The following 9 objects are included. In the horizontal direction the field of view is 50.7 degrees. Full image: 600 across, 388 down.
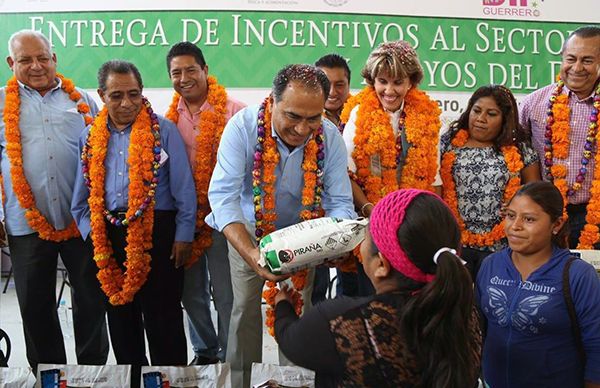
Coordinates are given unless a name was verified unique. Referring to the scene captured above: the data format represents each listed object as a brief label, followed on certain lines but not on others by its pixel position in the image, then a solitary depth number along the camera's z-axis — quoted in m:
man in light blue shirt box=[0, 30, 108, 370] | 3.15
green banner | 5.34
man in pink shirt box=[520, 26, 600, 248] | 3.26
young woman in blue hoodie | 2.25
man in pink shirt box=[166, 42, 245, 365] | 3.33
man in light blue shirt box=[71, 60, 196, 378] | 3.00
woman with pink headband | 1.50
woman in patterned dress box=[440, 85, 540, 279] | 3.19
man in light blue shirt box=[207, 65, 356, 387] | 2.43
